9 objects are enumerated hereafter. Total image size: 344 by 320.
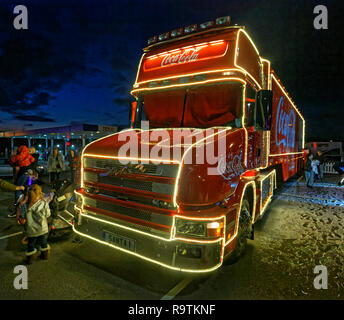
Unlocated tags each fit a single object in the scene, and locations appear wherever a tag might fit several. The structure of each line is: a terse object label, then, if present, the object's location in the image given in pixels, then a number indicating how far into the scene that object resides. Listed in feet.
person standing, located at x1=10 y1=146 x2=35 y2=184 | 19.42
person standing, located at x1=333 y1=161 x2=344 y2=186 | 40.81
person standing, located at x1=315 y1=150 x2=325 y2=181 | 39.32
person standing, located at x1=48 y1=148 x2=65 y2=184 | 29.78
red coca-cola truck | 8.85
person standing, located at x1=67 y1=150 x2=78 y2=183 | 30.04
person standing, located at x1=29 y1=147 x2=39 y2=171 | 20.05
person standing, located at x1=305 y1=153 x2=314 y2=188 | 35.57
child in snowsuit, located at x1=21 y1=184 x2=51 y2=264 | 11.56
